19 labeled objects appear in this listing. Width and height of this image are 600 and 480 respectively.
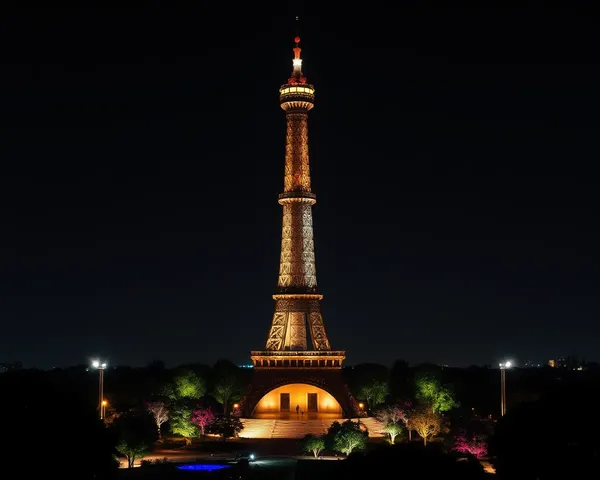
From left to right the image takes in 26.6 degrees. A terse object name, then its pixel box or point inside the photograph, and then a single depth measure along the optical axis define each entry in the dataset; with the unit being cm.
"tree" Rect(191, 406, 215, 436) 9931
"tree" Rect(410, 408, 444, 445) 9594
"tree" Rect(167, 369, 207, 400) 11588
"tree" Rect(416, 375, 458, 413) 11288
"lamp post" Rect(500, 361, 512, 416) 9344
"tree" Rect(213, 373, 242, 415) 12169
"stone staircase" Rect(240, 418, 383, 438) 10269
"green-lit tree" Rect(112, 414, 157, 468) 8462
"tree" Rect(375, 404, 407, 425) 10106
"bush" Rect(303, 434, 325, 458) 8912
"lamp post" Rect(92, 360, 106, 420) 8842
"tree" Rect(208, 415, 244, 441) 10050
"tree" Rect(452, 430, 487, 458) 8712
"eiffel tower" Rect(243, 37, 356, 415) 12200
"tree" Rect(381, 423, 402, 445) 9719
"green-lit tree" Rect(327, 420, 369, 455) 8825
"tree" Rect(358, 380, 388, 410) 12839
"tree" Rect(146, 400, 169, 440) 10152
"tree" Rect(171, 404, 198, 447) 9881
